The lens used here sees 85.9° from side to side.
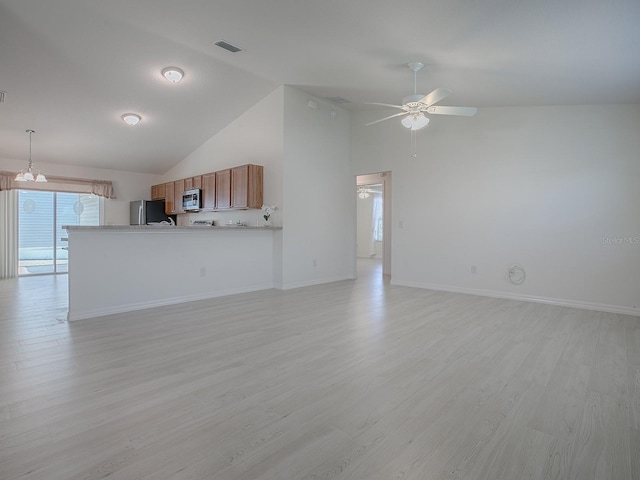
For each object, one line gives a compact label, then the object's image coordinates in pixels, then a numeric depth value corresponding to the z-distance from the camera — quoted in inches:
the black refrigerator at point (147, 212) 316.2
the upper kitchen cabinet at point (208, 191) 259.4
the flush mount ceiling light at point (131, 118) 217.3
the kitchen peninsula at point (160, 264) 152.3
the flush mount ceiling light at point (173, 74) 183.0
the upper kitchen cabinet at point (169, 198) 309.4
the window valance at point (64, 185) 268.0
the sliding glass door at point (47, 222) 289.9
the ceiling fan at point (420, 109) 141.8
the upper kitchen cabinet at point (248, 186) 227.0
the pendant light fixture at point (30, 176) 224.7
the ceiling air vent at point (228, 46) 162.6
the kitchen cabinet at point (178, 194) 297.1
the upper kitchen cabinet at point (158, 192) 325.4
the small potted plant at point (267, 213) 224.3
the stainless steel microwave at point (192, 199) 273.1
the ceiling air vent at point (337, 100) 233.7
